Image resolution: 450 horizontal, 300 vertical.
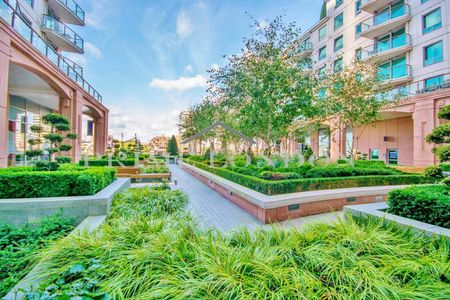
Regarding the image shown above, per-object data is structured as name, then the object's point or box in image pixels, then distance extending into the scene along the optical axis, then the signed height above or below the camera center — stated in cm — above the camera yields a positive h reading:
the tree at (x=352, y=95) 1173 +309
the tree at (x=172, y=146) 3195 +68
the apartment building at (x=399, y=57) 1519 +747
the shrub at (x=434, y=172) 445 -37
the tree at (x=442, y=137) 422 +33
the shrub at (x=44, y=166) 592 -44
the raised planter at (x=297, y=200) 541 -129
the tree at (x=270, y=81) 913 +295
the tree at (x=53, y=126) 682 +73
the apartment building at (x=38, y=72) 817 +375
